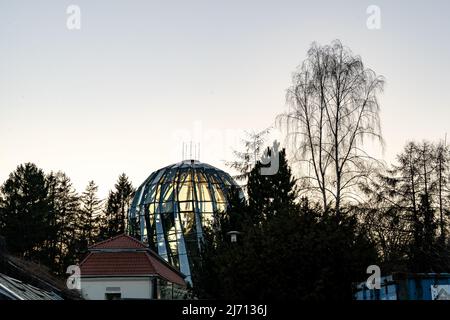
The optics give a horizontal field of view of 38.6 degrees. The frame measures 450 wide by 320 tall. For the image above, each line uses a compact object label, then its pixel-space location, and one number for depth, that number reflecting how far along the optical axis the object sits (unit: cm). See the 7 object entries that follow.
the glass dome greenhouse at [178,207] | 5781
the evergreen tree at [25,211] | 5903
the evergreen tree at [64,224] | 6412
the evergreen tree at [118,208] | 7806
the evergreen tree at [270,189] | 2597
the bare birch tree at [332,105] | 2897
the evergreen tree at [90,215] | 7761
